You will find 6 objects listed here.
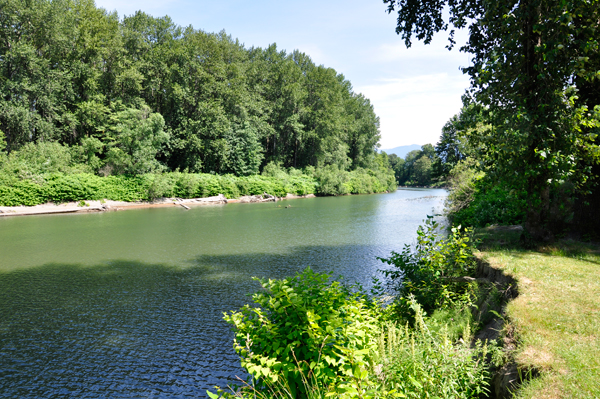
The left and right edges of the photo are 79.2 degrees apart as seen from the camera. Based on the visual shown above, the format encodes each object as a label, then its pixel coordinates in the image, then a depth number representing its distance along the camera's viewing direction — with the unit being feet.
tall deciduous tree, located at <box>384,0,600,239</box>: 22.70
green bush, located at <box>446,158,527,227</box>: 38.65
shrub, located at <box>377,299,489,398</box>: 11.39
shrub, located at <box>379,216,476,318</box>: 21.27
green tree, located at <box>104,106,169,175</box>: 118.01
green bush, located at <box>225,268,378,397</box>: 10.90
